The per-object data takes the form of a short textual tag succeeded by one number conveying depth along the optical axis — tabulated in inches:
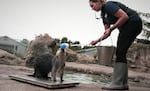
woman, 85.4
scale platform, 81.8
